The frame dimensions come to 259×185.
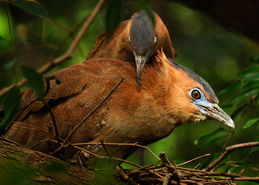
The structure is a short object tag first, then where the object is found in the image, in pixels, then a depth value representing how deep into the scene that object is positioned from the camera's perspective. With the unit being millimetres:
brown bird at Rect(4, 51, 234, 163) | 7473
